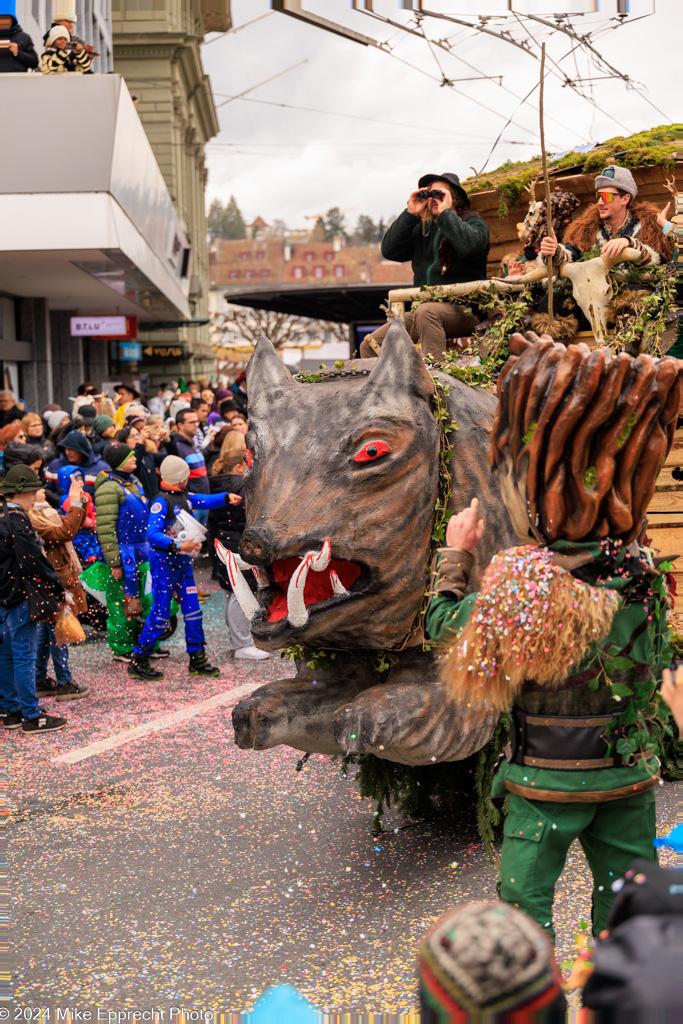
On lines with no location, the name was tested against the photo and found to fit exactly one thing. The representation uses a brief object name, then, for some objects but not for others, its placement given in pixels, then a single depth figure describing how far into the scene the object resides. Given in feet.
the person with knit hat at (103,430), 37.19
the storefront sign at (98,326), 70.04
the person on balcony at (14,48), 44.68
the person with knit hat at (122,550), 27.89
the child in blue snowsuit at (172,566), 26.08
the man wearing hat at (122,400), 45.95
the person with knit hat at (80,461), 31.30
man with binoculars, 17.40
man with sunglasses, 17.34
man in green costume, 8.72
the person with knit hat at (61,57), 45.11
